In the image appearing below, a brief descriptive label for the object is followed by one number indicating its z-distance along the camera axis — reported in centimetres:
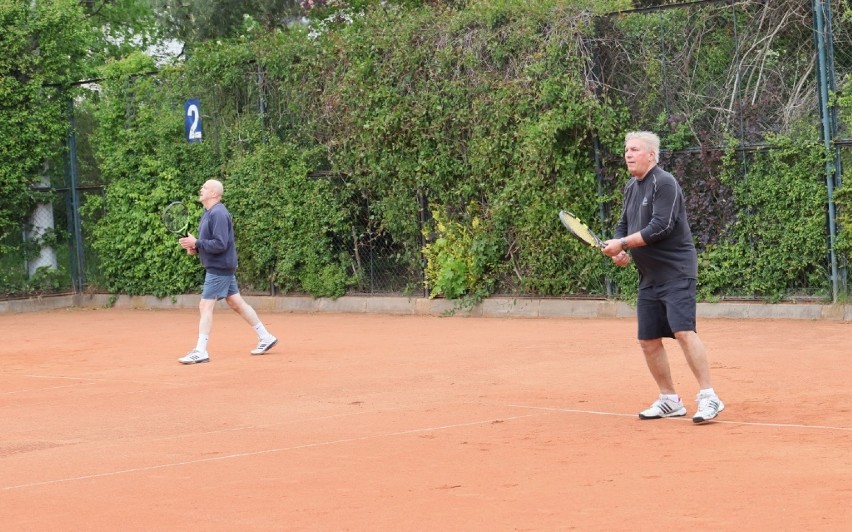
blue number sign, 1998
